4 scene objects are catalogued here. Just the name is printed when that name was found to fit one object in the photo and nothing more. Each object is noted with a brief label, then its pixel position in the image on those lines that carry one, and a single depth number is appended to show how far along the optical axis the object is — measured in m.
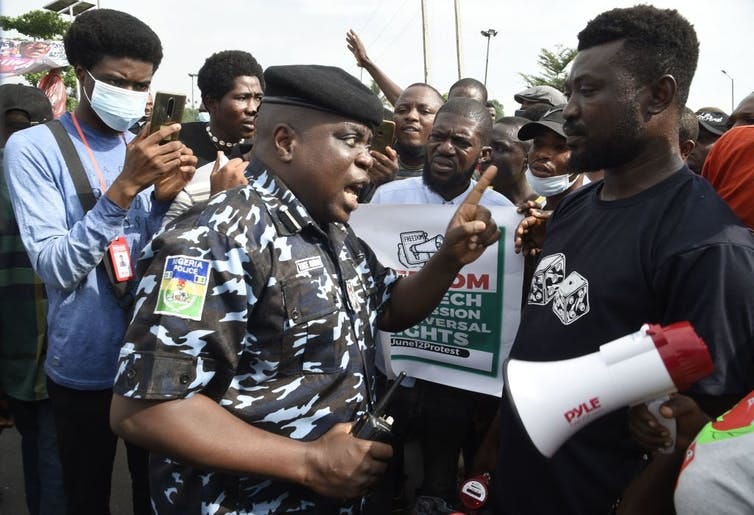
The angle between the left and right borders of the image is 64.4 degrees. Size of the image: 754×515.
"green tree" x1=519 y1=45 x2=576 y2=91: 34.53
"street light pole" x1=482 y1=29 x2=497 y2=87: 40.59
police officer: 1.42
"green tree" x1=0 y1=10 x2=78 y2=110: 28.30
